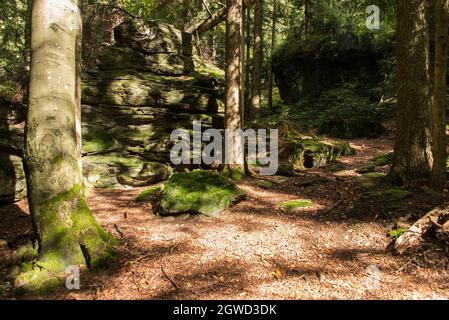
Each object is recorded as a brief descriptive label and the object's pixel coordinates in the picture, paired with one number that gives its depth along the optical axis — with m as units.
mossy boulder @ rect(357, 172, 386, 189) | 7.36
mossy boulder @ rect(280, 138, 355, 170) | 11.16
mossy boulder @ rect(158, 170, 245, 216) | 6.86
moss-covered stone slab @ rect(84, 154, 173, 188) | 10.04
